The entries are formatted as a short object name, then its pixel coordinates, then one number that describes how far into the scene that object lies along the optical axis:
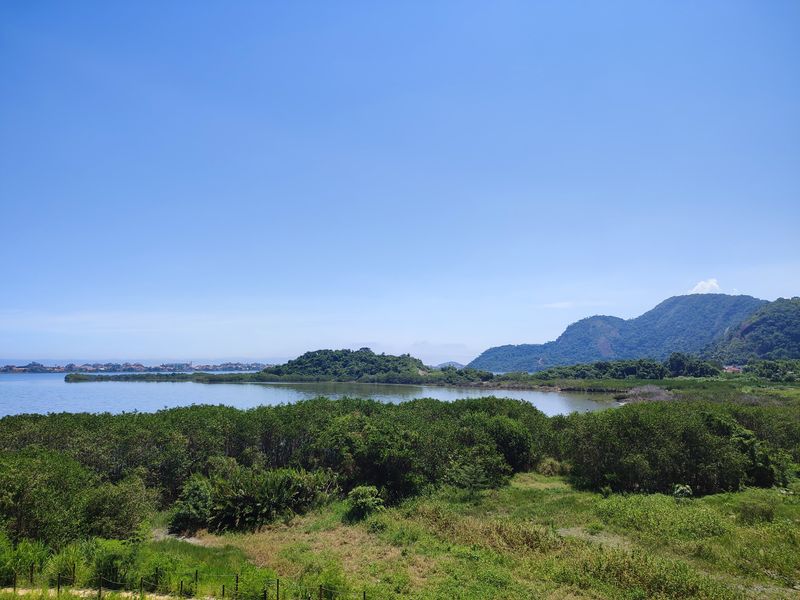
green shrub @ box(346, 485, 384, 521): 22.23
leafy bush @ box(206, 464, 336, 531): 21.58
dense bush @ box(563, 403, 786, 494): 26.47
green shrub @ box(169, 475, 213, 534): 21.08
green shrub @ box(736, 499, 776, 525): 19.86
